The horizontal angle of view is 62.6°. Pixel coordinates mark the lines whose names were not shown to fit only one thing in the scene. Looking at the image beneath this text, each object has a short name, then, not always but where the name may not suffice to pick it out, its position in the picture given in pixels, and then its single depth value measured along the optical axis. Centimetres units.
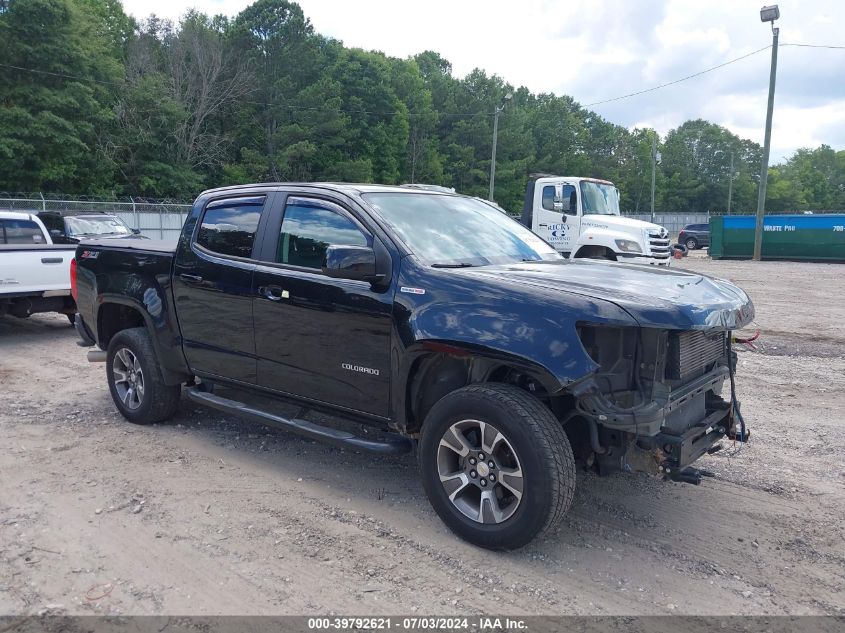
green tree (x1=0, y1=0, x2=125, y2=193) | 3694
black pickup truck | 349
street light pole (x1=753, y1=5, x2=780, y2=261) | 2639
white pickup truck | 898
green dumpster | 2603
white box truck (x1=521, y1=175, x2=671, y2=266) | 1509
